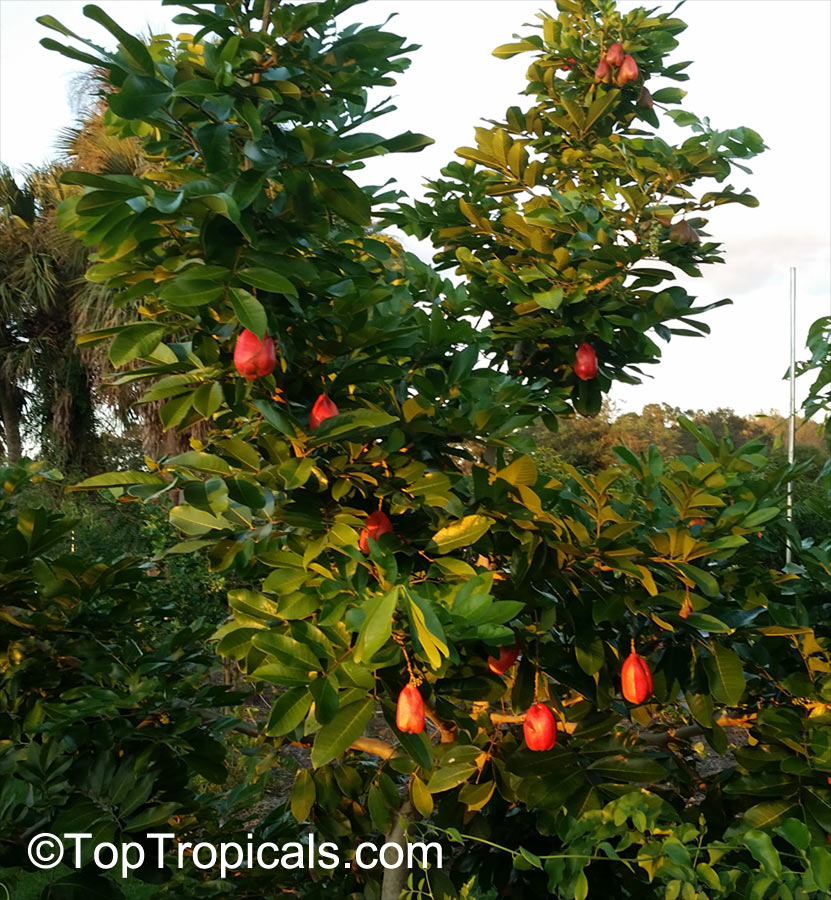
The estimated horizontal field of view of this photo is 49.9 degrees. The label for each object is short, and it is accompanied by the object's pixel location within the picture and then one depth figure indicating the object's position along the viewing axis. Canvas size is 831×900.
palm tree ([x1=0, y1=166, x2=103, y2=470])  13.95
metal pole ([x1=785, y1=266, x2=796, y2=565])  14.24
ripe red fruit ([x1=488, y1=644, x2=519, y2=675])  1.78
